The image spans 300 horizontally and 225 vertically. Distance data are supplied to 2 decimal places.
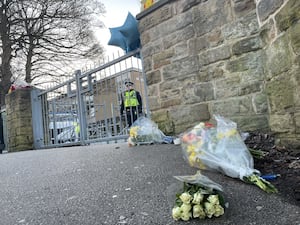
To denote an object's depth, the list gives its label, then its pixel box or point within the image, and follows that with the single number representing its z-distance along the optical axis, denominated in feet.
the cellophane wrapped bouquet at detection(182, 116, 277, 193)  4.50
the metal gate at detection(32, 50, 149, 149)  12.47
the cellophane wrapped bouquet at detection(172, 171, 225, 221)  3.38
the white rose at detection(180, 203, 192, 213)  3.40
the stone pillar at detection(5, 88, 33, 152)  18.33
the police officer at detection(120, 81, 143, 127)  11.99
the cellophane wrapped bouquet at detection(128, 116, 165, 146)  9.26
